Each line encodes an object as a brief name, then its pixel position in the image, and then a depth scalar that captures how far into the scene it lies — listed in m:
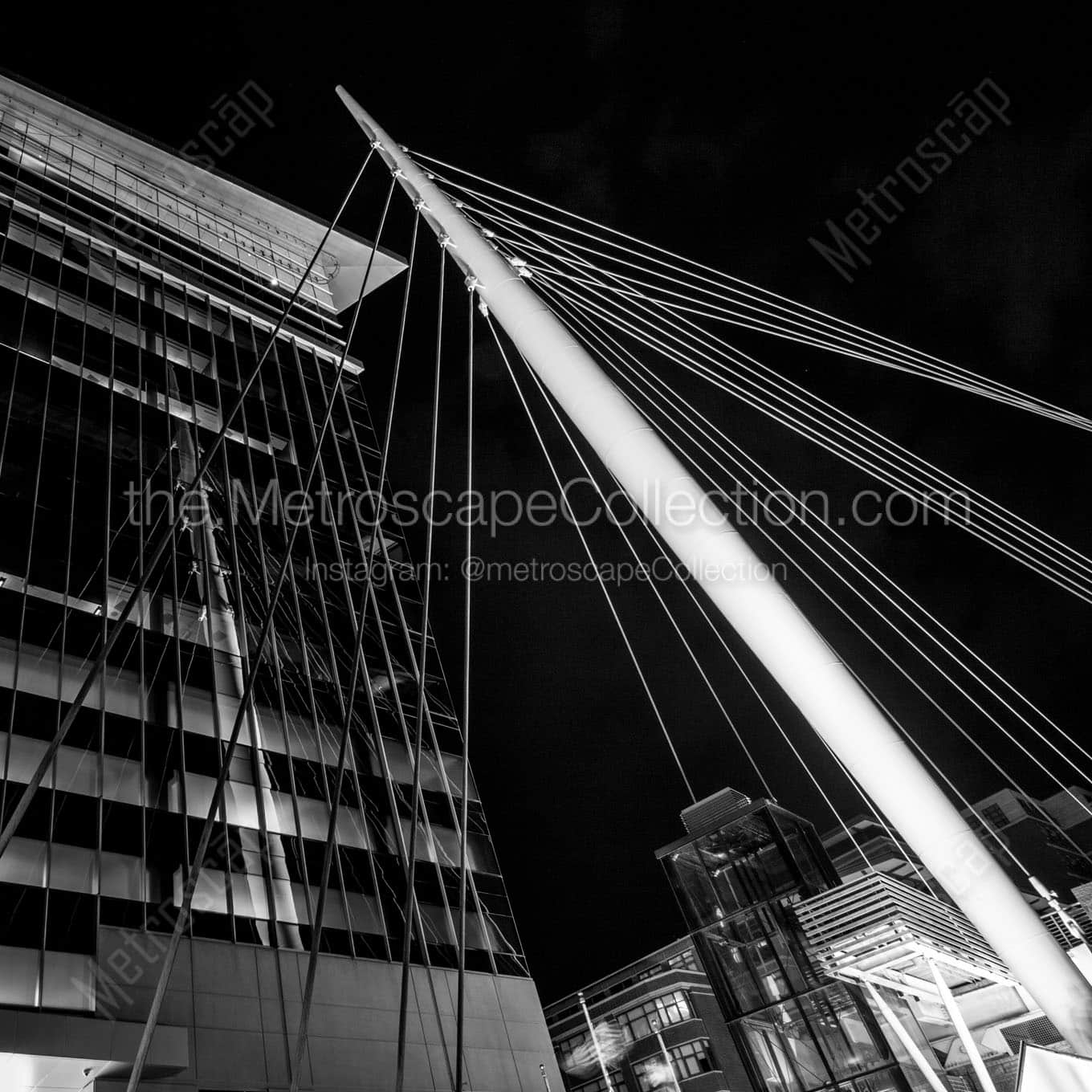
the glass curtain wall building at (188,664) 16.08
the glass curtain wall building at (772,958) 34.25
